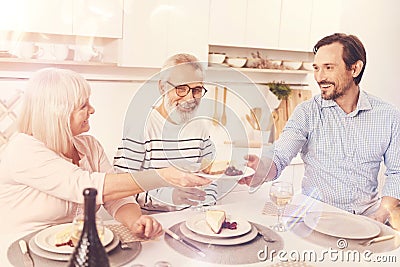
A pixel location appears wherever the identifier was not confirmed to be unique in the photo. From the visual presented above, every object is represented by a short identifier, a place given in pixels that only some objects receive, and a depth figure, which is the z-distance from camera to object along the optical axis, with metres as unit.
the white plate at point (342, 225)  0.93
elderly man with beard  1.30
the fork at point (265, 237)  0.89
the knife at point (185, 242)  0.82
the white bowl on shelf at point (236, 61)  1.64
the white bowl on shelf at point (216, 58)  1.57
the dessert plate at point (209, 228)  0.87
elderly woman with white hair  1.03
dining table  0.80
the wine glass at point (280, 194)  0.95
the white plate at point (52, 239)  0.76
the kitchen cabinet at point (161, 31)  1.36
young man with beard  1.44
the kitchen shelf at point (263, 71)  1.59
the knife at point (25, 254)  0.73
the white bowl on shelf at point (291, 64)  1.74
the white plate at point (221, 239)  0.85
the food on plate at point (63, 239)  0.79
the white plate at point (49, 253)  0.74
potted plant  1.71
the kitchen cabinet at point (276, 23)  1.59
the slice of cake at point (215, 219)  0.88
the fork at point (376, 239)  0.90
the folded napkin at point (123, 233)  0.86
